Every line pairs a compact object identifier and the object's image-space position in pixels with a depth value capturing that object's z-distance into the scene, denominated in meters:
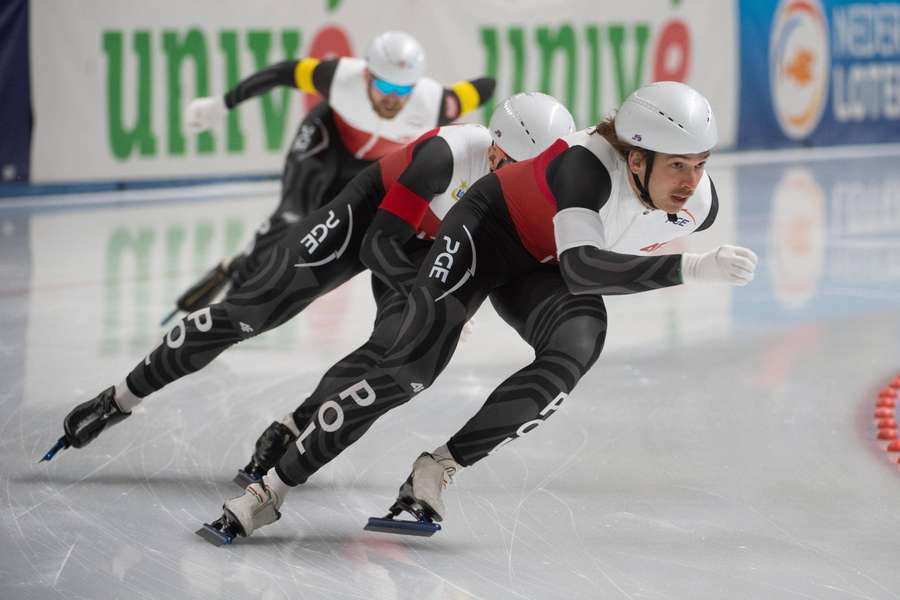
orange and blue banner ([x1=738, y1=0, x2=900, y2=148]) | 33.41
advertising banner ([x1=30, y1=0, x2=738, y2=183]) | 22.80
